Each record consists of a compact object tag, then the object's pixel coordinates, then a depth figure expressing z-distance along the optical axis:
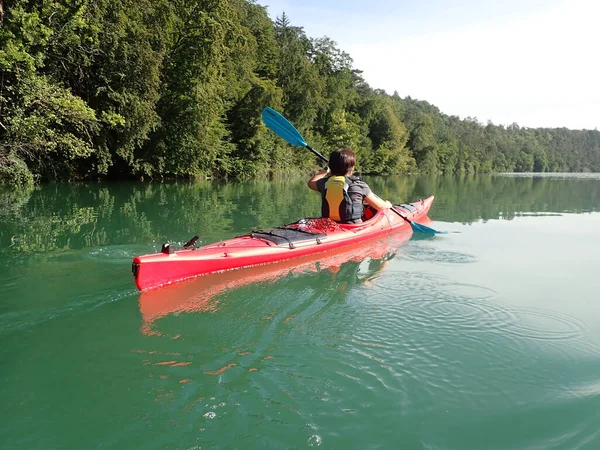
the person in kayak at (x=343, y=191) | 6.00
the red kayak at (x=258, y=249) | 4.18
